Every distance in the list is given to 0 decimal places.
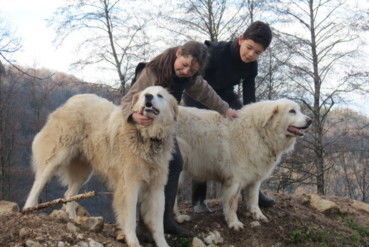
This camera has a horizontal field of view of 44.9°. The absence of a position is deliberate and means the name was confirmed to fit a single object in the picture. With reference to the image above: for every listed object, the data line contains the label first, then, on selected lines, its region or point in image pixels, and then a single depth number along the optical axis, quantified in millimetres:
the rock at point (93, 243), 4156
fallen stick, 4232
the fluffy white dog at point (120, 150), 4449
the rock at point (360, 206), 8328
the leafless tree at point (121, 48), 16078
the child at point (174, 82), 4434
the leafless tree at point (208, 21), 15898
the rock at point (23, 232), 3930
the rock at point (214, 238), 5195
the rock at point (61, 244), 3959
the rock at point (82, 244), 4084
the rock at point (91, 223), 4598
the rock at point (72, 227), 4297
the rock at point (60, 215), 4658
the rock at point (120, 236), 4530
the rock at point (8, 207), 5229
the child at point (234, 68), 5289
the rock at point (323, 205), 7422
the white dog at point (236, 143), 5582
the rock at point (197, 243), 4946
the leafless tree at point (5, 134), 22031
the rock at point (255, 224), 5656
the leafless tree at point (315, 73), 15000
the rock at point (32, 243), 3811
